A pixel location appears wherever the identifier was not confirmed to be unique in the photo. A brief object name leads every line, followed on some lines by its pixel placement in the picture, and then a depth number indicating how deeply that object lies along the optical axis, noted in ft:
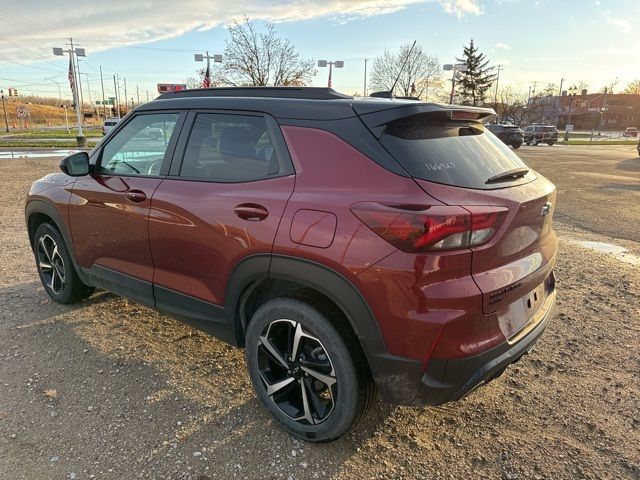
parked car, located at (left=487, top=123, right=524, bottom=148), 102.94
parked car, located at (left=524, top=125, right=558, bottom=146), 130.21
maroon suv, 6.66
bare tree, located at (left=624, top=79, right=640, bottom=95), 319.35
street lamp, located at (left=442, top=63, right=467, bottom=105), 121.19
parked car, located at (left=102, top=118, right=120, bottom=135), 93.81
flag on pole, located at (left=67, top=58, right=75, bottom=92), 99.76
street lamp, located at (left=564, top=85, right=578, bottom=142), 258.08
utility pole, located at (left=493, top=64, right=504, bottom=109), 209.53
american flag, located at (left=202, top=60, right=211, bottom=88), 93.04
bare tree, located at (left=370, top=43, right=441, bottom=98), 156.87
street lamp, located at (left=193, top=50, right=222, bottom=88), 94.53
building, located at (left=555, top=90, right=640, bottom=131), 287.89
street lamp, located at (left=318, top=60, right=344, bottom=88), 122.62
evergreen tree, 219.61
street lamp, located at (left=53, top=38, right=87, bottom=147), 100.99
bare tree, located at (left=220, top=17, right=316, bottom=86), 92.89
